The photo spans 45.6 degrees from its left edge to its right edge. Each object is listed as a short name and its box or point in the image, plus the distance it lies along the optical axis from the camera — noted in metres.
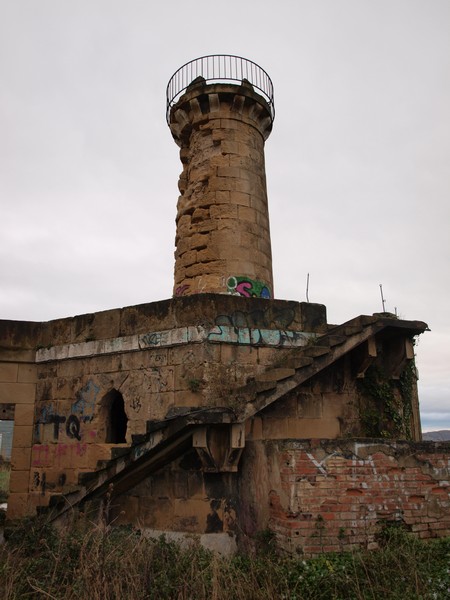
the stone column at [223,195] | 11.38
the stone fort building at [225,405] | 6.94
